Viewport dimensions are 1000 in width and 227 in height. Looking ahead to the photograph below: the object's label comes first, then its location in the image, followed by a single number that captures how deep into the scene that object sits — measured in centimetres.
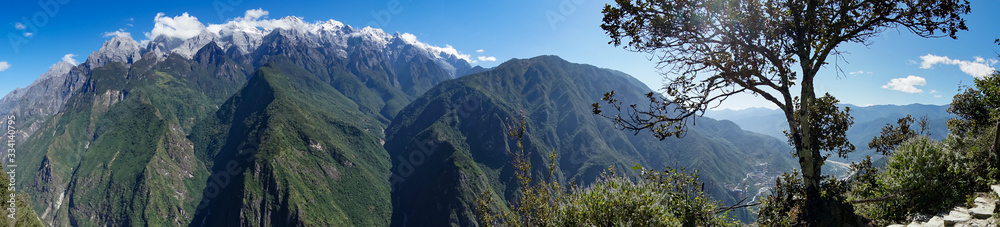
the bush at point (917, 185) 1180
